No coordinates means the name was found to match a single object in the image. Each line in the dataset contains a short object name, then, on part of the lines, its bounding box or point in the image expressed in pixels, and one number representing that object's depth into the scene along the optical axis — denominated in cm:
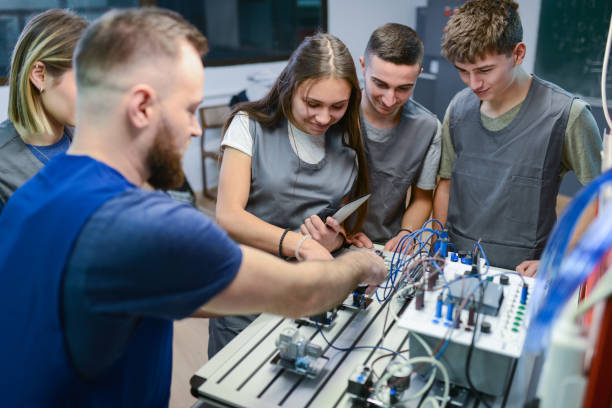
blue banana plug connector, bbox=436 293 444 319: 95
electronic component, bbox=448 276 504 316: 96
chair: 429
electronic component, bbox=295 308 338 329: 117
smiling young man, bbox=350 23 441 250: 160
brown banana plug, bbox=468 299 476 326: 93
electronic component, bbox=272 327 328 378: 101
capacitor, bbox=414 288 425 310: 98
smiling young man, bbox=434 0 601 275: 150
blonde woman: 133
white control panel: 89
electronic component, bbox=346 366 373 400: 92
